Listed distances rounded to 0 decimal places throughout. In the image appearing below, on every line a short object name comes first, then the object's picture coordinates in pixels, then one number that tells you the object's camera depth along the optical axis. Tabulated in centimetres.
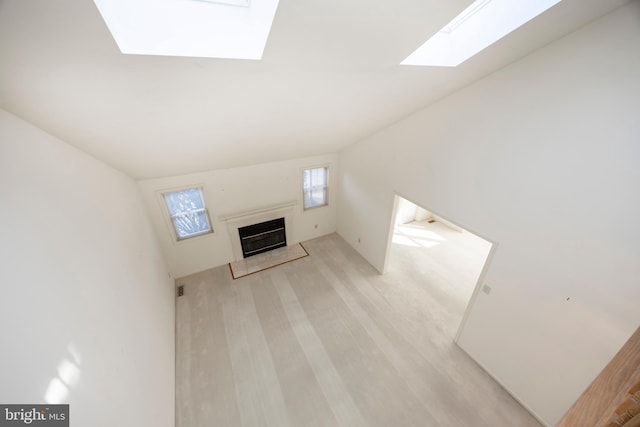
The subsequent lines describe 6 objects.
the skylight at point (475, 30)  164
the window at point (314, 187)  557
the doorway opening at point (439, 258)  424
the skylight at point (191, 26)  117
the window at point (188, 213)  436
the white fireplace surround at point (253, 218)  492
